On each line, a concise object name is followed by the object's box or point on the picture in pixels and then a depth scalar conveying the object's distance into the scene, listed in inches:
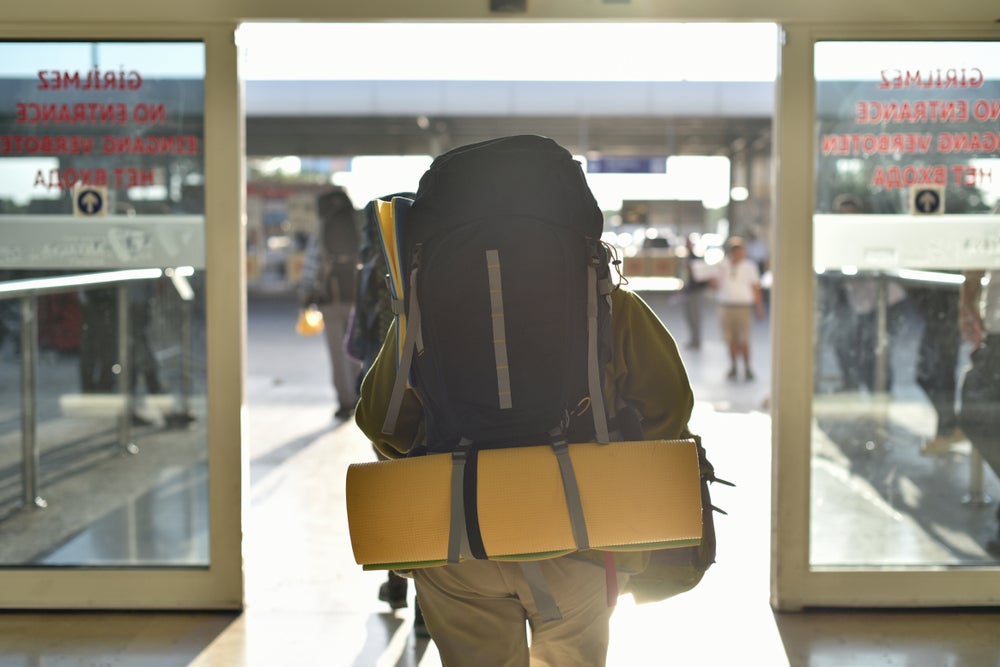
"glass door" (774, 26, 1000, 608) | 179.2
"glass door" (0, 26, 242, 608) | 180.7
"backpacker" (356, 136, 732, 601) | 86.4
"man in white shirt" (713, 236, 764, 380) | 458.0
